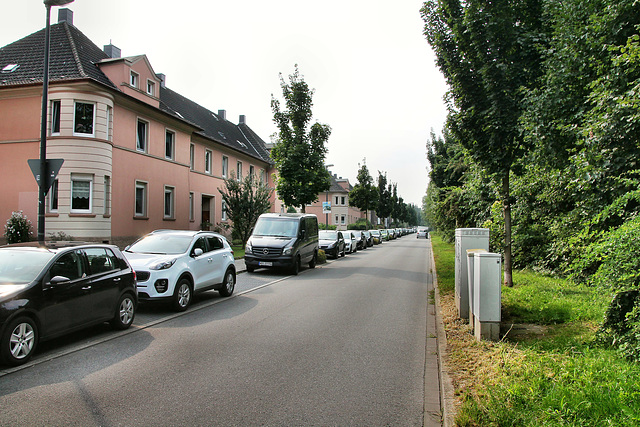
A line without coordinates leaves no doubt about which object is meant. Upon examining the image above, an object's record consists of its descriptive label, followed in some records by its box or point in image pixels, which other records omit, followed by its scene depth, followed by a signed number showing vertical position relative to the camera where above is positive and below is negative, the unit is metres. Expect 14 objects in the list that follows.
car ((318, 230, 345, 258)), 24.98 -1.15
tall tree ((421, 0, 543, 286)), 8.72 +3.32
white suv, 8.50 -0.91
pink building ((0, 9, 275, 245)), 19.92 +4.13
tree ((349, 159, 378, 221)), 64.94 +4.61
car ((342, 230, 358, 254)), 29.73 -1.28
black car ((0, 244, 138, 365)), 5.16 -0.98
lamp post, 10.13 +1.74
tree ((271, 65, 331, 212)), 23.12 +4.00
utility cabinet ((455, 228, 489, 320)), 7.47 -0.52
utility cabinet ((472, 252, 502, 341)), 5.70 -0.92
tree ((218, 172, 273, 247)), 25.81 +1.06
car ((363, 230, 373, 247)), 40.69 -1.34
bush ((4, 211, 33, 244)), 19.31 -0.38
